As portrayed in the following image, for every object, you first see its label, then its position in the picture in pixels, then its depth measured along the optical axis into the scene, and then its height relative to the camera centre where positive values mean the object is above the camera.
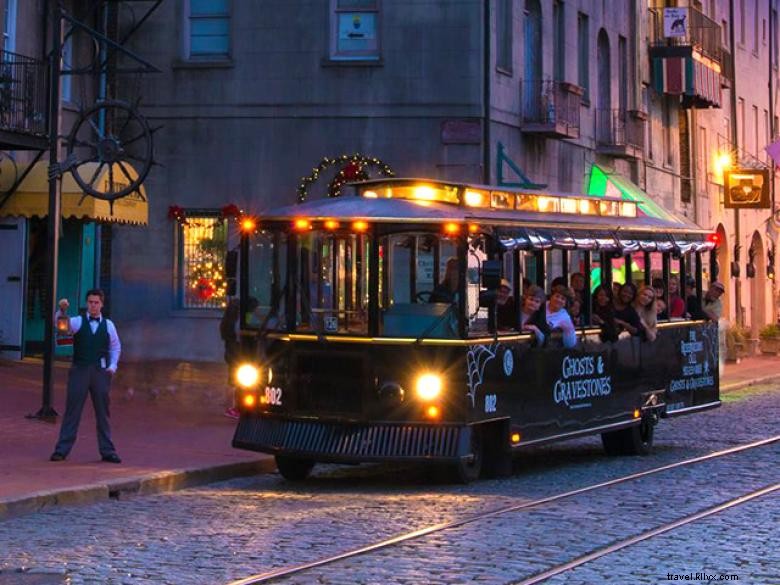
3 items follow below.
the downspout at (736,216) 44.67 +3.81
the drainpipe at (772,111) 49.08 +7.82
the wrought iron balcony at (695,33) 37.31 +8.00
